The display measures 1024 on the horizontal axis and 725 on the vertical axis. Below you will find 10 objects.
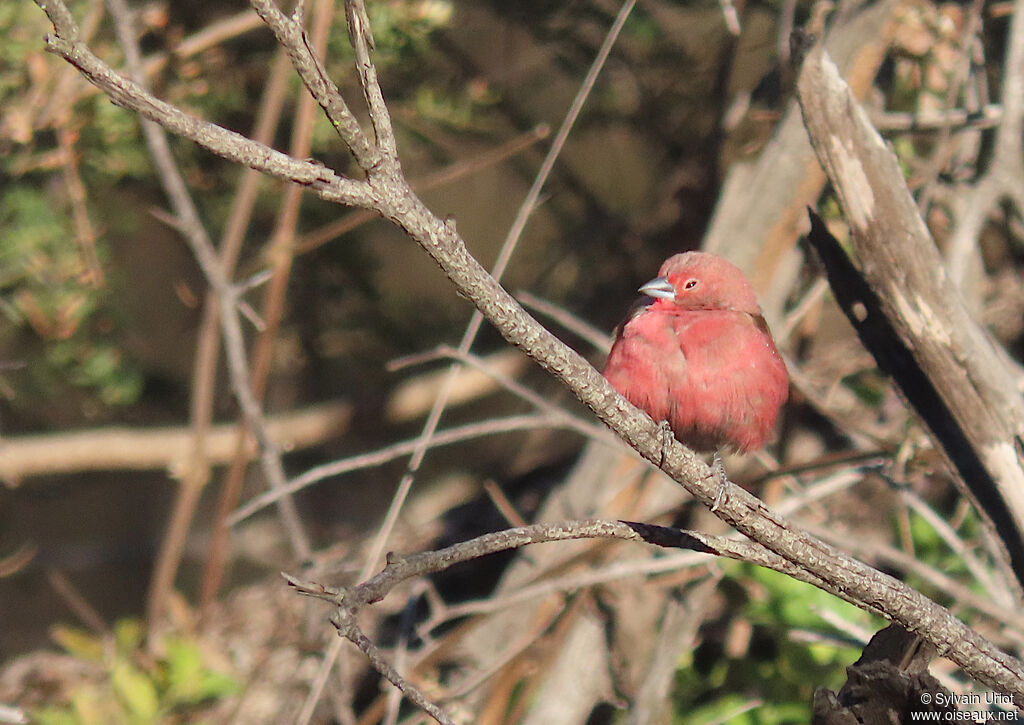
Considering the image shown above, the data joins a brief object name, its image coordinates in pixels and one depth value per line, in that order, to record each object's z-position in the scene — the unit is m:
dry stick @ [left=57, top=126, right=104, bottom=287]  7.74
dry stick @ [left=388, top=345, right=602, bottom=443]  6.31
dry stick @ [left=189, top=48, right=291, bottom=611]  7.32
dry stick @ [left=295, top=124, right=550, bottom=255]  6.83
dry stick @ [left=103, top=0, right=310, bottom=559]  7.07
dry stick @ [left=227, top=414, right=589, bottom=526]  6.03
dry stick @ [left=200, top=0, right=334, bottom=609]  7.05
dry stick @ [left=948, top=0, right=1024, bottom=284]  6.88
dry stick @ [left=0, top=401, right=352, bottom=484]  9.38
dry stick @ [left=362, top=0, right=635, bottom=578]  4.88
